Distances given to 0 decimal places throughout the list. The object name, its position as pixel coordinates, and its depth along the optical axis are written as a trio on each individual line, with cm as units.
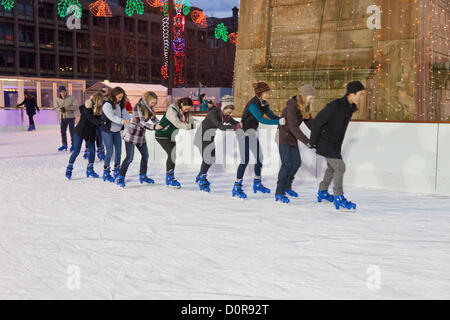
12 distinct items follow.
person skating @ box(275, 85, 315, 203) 577
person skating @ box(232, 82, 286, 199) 614
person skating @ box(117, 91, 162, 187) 681
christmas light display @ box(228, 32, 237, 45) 3206
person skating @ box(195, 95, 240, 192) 630
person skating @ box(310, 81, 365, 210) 538
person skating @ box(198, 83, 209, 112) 1587
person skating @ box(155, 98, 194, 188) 670
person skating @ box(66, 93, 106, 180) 739
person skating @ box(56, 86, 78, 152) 1159
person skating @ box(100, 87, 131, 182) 695
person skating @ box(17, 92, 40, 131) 1815
